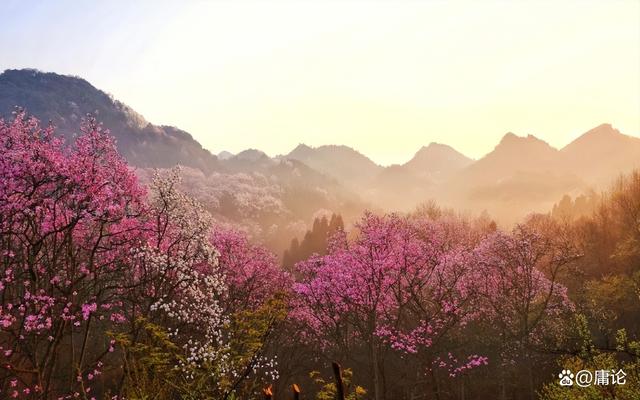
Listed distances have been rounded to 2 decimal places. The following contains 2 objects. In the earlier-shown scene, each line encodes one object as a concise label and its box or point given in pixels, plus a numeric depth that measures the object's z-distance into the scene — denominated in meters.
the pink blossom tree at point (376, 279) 28.00
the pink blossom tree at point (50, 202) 16.80
